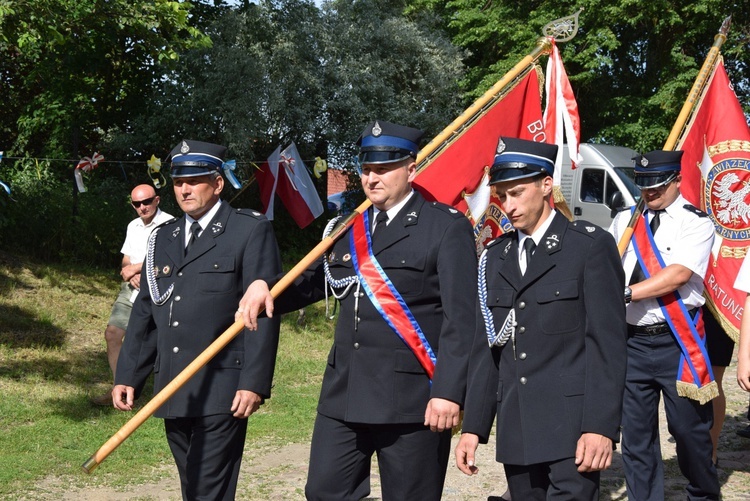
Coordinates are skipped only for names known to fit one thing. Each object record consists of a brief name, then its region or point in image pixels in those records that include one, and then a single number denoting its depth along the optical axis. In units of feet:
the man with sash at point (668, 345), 18.84
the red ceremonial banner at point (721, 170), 22.65
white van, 57.62
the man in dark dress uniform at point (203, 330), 14.65
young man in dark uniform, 11.75
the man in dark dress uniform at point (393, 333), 13.21
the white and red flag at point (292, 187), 51.83
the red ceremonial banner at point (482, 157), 18.53
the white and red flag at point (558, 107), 20.68
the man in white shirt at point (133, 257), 27.32
